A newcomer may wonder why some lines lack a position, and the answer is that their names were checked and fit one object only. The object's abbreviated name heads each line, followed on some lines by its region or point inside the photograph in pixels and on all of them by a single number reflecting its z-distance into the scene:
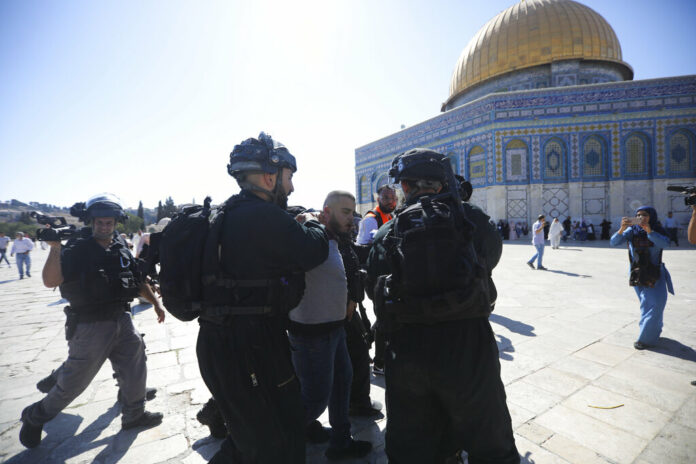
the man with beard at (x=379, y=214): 3.97
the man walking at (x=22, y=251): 11.45
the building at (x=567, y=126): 19.27
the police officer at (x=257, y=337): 1.56
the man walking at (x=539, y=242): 9.63
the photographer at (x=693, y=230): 3.40
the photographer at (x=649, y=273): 3.81
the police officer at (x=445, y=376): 1.51
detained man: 2.10
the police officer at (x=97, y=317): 2.48
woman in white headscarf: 14.05
